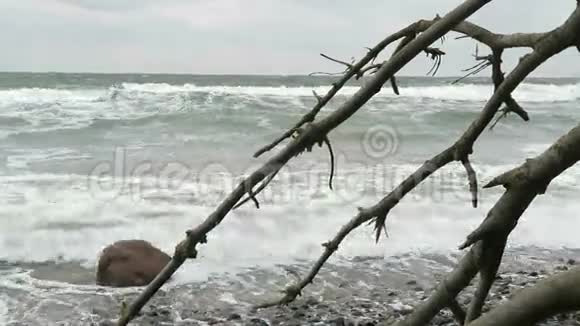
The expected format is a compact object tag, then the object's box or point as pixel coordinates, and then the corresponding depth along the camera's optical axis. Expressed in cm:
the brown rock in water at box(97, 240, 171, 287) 581
